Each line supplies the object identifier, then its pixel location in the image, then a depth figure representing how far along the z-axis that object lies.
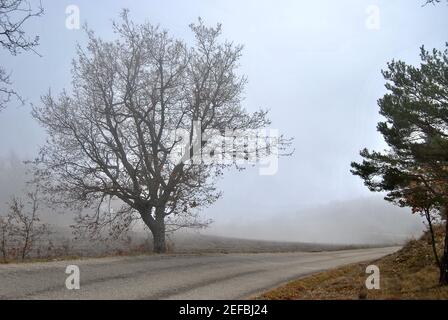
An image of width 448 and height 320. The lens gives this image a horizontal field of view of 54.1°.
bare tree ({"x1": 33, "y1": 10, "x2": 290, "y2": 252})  25.84
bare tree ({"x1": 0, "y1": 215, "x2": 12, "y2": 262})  23.44
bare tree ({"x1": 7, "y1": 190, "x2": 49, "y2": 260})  23.02
